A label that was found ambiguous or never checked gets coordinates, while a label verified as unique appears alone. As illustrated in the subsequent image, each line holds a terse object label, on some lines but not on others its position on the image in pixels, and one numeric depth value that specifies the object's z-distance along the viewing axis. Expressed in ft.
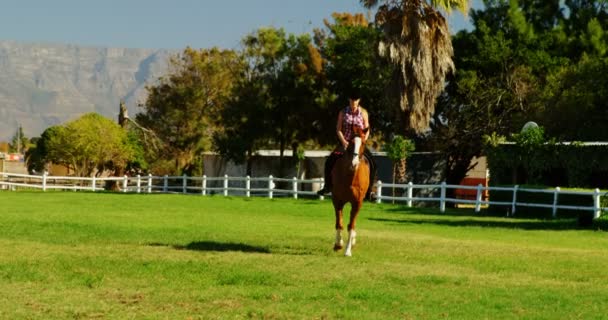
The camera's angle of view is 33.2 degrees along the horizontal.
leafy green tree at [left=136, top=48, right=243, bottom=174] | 300.81
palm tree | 146.92
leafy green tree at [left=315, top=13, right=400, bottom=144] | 194.29
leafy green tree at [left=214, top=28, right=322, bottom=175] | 206.49
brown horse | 56.80
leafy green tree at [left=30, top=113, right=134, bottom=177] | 248.11
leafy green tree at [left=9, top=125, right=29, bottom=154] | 599.20
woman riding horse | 57.57
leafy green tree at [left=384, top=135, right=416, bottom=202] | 154.61
